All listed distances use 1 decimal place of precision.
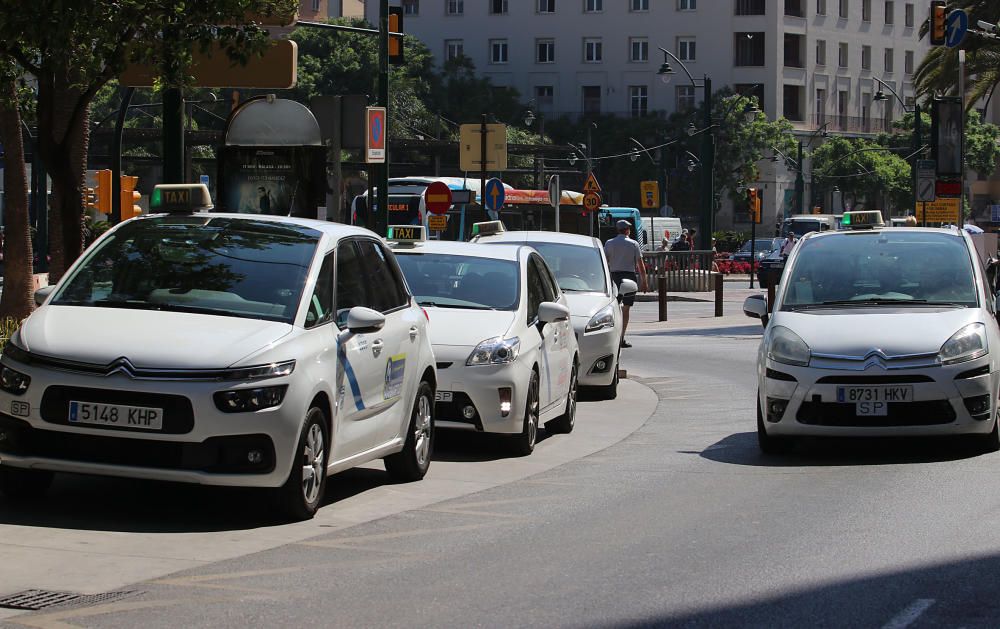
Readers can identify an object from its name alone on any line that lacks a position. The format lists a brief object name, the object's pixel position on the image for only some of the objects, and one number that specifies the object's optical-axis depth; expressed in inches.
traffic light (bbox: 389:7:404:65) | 1085.1
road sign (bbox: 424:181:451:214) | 1288.1
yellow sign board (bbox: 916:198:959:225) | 1401.3
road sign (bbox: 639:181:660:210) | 1897.1
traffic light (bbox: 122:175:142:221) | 1505.9
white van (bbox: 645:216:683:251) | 3006.9
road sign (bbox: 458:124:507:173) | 1233.4
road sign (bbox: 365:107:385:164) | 840.3
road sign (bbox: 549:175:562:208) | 1331.2
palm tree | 1320.1
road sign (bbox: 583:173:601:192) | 1547.5
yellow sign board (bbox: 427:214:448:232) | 1384.1
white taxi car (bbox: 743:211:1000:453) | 463.5
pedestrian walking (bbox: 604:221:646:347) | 972.6
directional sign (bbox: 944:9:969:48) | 1230.9
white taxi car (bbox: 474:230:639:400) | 692.7
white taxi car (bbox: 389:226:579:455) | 493.0
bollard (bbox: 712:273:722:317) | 1378.0
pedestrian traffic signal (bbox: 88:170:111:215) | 1753.2
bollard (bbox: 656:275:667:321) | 1333.5
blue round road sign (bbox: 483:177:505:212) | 1323.8
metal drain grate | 269.9
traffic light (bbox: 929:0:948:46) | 1236.5
